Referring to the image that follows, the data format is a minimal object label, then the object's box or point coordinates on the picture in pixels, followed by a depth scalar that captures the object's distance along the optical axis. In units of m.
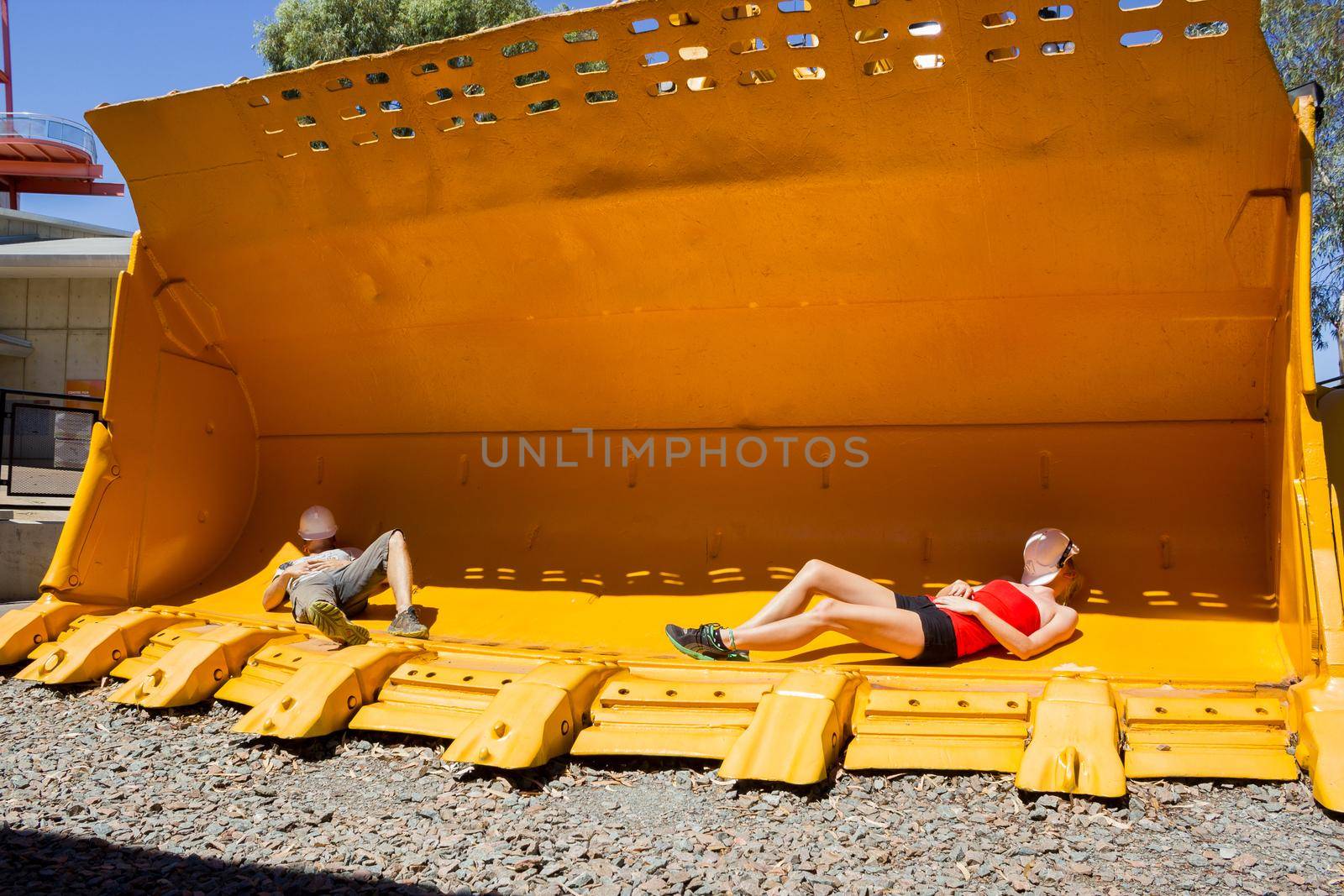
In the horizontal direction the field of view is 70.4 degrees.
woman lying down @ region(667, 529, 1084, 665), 3.02
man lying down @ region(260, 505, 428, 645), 3.68
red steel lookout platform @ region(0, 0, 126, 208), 20.25
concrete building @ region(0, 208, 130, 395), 15.66
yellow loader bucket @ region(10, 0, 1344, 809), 2.55
